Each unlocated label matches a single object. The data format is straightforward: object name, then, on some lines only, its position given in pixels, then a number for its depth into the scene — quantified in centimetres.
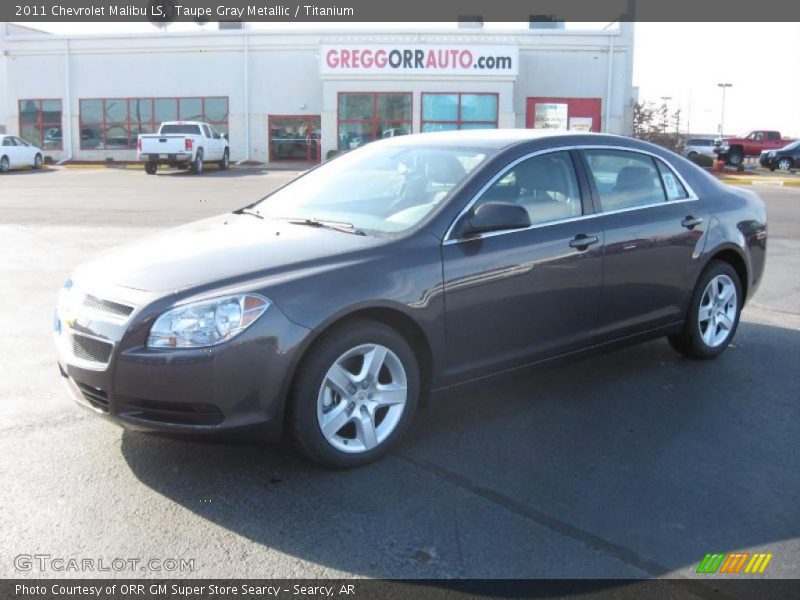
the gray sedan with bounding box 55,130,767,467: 379
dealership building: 3625
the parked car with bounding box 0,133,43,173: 3216
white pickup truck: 3012
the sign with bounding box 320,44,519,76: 3581
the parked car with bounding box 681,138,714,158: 5078
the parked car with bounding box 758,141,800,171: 3884
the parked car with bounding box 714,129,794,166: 4425
